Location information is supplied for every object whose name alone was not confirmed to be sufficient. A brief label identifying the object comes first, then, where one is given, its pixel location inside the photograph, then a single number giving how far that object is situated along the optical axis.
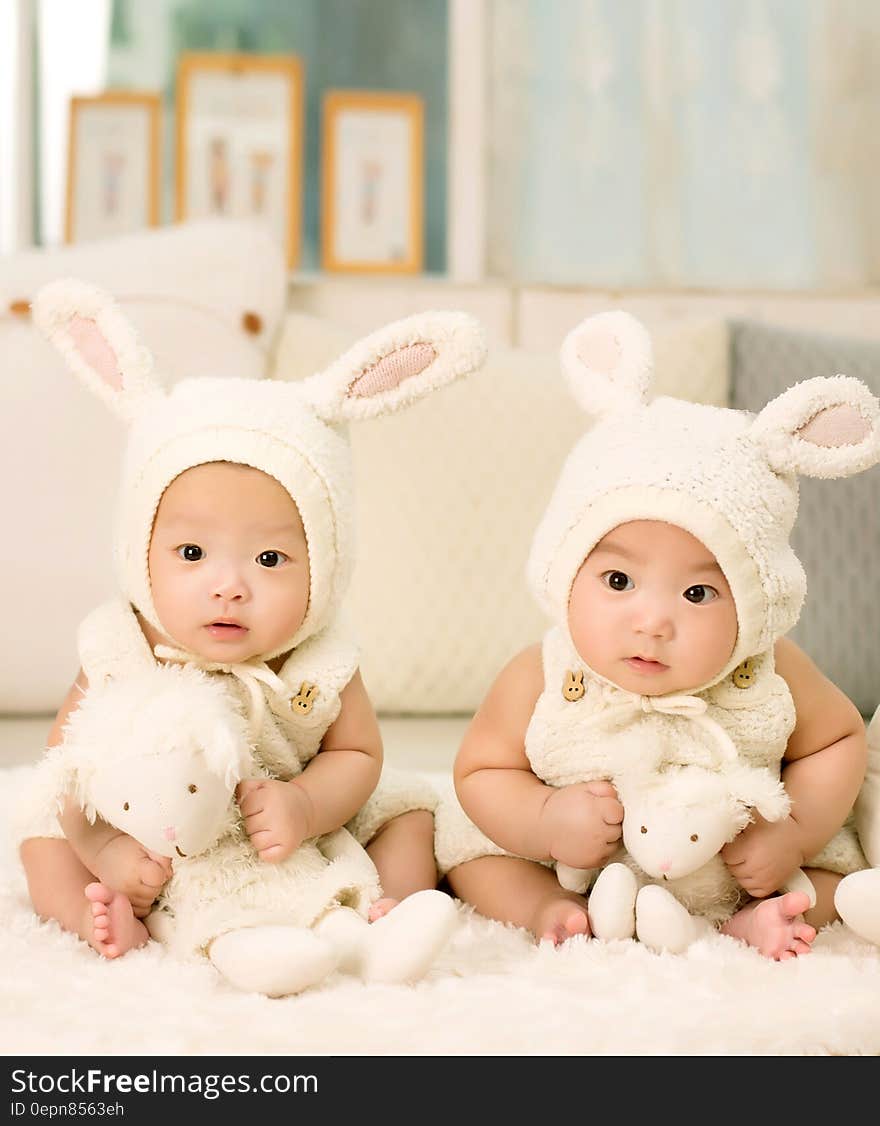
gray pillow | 1.70
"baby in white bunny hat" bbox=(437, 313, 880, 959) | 1.07
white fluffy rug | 0.84
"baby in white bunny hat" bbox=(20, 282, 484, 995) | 1.07
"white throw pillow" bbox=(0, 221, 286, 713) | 1.73
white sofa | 1.73
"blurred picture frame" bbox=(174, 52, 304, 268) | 2.69
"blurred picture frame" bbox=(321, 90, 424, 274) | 2.74
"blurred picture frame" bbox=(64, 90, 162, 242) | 2.70
